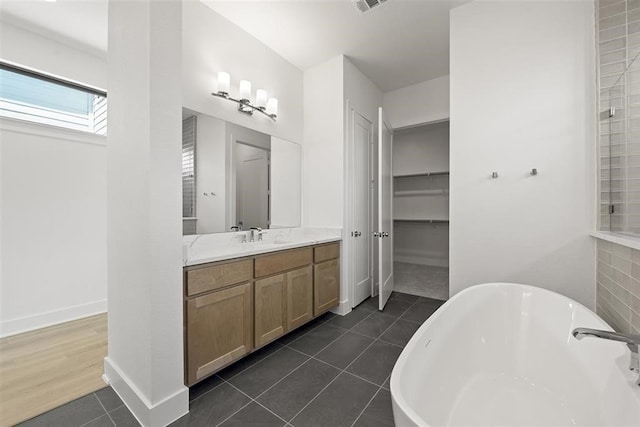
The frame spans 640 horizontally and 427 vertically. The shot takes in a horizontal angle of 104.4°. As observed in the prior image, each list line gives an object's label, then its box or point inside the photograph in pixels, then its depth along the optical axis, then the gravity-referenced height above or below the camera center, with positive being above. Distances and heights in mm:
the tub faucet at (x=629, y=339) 892 -479
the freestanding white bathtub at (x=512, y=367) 1001 -788
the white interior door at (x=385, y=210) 2662 +28
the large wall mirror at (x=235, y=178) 2045 +344
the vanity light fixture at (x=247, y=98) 2062 +1067
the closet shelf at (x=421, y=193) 4668 +388
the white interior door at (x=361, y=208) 2875 +58
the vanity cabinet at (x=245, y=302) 1439 -642
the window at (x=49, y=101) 2203 +1111
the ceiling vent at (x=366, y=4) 1969 +1682
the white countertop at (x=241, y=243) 1546 -258
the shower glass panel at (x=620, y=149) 1430 +387
